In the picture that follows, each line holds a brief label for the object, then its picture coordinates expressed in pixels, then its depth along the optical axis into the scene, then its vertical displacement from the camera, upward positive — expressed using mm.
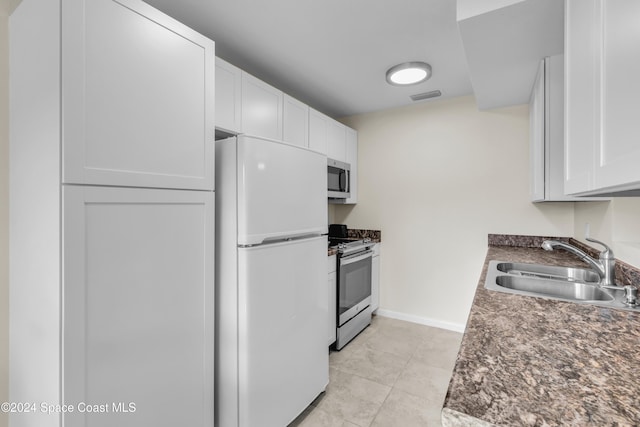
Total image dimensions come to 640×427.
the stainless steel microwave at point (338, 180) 2990 +357
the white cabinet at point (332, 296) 2554 -742
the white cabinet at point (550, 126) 1698 +540
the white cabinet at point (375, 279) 3301 -754
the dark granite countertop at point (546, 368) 528 -362
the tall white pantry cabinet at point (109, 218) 969 -21
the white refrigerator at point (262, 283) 1482 -386
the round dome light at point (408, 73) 2307 +1144
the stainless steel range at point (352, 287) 2656 -731
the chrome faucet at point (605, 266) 1377 -250
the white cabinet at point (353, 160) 3445 +639
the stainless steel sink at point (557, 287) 1423 -384
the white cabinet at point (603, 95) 607 +305
